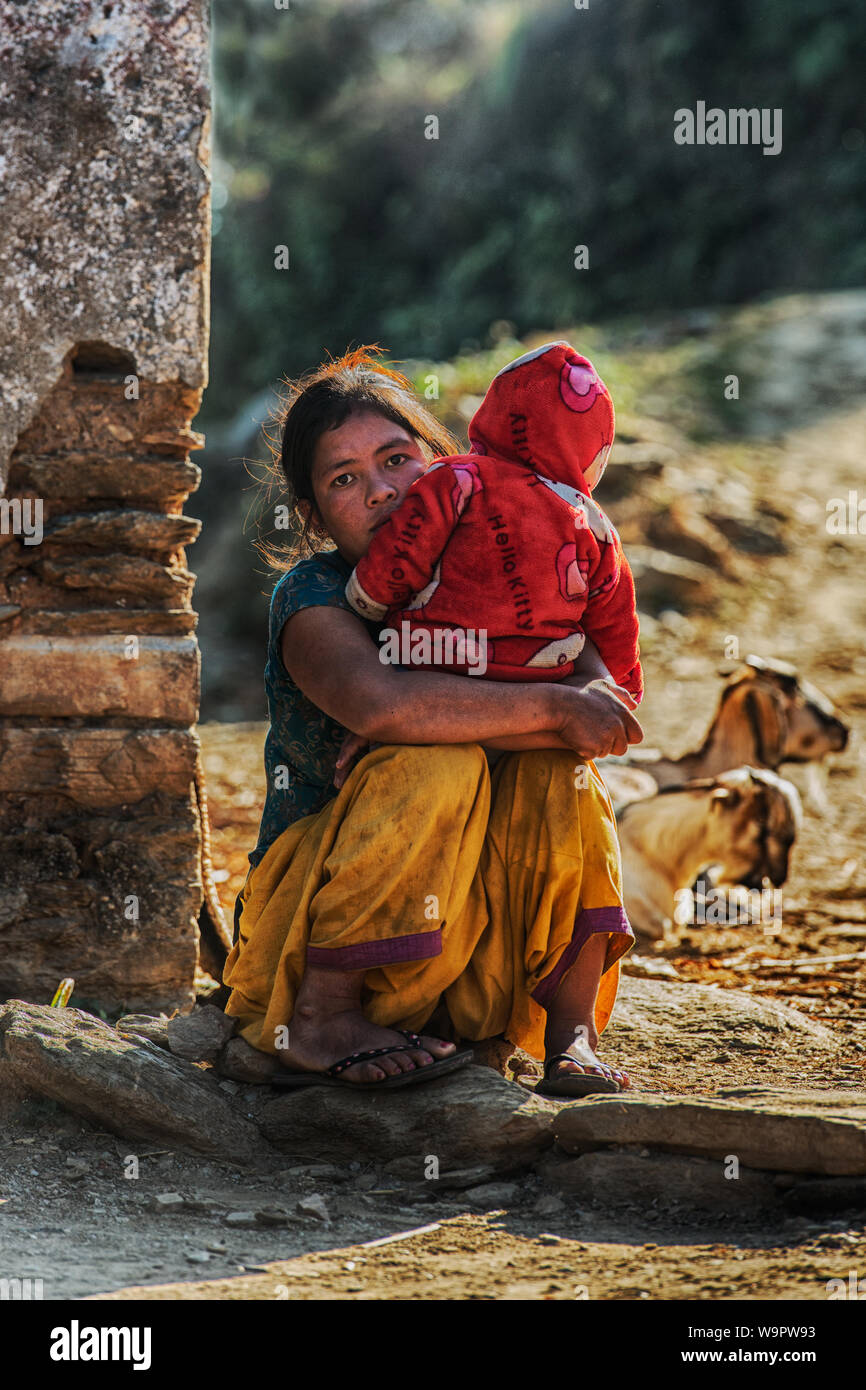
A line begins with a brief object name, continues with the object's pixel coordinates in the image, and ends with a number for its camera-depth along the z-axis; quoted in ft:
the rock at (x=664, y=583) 23.79
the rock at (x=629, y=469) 24.64
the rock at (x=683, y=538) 24.72
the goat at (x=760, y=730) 15.23
